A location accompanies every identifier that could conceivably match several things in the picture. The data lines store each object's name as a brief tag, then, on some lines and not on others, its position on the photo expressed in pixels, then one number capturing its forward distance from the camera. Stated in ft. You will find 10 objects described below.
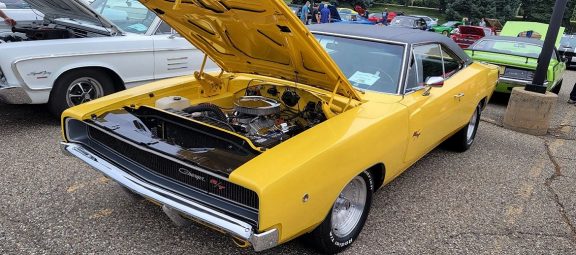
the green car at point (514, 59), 24.71
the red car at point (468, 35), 49.55
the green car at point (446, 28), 77.30
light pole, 19.27
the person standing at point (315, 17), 55.70
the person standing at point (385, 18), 83.78
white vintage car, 14.64
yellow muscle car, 7.51
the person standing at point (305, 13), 53.78
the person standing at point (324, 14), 52.49
